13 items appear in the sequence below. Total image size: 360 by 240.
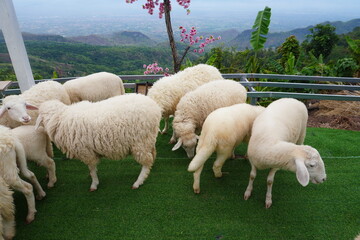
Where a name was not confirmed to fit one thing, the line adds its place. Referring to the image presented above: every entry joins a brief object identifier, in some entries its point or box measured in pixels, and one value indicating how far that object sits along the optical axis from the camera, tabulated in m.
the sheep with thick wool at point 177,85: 4.01
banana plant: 5.88
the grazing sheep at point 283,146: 2.18
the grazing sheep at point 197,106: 3.58
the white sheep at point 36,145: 2.90
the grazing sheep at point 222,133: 2.87
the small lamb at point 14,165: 2.38
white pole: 3.38
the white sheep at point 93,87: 4.46
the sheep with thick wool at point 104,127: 2.91
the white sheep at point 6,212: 2.25
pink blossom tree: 5.29
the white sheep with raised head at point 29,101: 3.06
